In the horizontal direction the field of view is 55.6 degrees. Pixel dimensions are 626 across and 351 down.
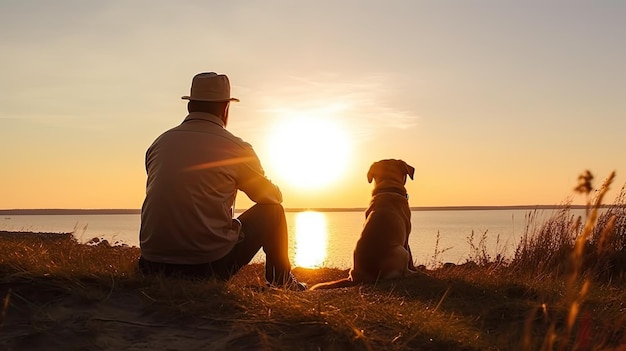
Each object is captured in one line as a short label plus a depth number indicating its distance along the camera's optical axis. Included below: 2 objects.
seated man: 4.42
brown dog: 6.79
